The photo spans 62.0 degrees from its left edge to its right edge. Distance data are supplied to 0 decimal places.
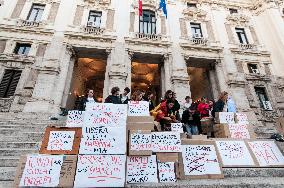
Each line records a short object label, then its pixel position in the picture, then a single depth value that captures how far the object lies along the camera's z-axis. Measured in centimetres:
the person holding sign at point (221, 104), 796
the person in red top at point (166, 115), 654
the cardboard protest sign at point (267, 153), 512
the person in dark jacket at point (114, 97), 644
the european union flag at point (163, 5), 1508
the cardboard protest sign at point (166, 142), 445
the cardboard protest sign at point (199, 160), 451
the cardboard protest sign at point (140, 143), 416
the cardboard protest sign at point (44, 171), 366
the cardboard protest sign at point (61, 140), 416
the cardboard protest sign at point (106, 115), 423
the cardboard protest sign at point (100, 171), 368
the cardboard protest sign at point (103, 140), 396
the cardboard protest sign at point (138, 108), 510
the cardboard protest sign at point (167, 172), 426
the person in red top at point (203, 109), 848
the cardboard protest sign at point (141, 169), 412
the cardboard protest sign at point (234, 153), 501
